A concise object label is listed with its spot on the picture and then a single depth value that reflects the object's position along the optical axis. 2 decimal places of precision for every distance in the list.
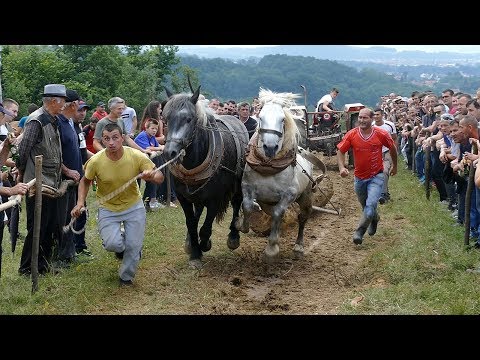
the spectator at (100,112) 12.66
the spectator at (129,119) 12.27
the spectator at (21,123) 10.62
